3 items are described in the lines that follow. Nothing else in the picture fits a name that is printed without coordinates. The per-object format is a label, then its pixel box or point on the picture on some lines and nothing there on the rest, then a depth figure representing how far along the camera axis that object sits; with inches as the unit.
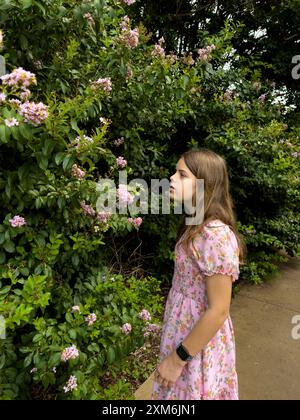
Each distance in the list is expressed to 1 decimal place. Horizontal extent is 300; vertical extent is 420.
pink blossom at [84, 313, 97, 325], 74.7
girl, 55.2
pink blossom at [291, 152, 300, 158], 149.8
